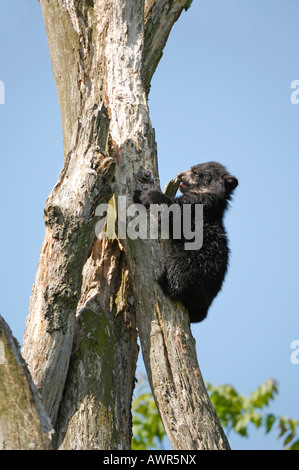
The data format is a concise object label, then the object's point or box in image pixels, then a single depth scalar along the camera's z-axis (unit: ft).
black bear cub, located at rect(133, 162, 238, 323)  32.91
